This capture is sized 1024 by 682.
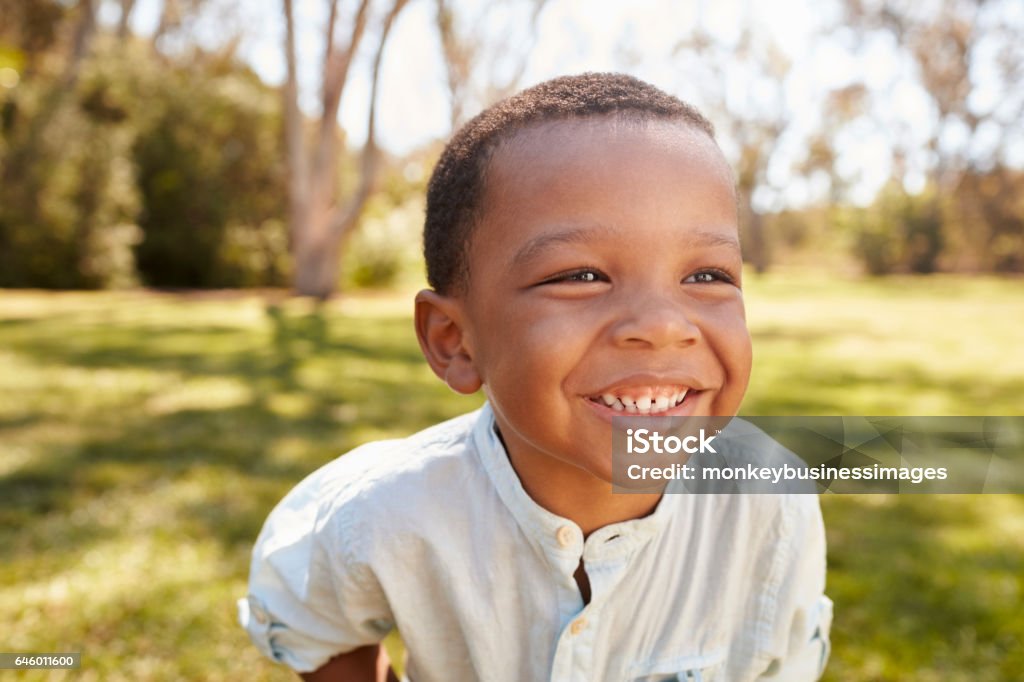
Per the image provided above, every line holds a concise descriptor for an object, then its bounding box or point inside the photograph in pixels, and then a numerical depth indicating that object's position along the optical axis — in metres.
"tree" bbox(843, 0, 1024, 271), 28.34
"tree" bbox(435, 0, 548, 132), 17.67
